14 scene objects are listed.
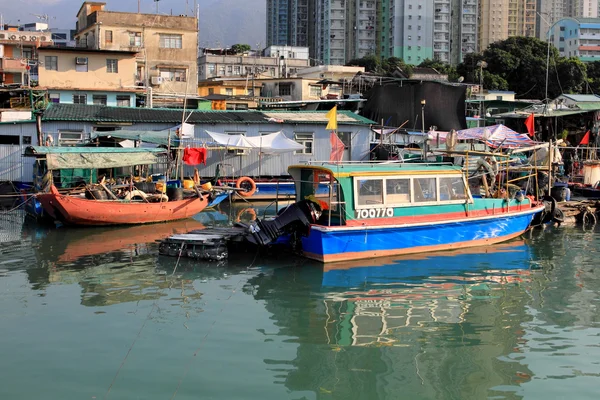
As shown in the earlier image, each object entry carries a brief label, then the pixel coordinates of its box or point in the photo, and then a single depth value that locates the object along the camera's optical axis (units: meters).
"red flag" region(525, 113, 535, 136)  28.44
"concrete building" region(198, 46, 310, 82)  67.38
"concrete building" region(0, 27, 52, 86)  48.66
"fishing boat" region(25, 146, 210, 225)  20.17
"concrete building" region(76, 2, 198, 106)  46.91
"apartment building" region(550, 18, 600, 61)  103.38
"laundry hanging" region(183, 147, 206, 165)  25.11
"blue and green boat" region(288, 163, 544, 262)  15.34
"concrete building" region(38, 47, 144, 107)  35.62
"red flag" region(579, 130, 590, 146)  30.57
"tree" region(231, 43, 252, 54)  75.75
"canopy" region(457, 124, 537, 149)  25.36
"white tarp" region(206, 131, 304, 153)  26.39
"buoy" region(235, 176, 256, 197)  26.43
